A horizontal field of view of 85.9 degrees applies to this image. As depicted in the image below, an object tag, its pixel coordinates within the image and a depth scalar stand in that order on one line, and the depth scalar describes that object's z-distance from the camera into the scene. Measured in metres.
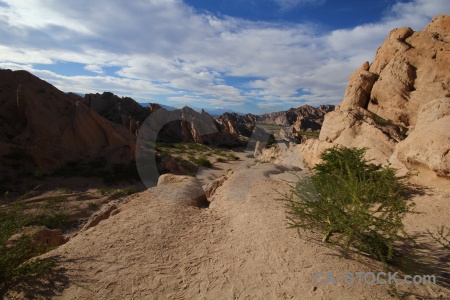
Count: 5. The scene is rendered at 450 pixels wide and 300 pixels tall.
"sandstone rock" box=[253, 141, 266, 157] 32.59
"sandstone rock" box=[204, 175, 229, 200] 10.70
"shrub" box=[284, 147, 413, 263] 4.96
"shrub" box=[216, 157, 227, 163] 31.33
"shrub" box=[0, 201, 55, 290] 4.35
